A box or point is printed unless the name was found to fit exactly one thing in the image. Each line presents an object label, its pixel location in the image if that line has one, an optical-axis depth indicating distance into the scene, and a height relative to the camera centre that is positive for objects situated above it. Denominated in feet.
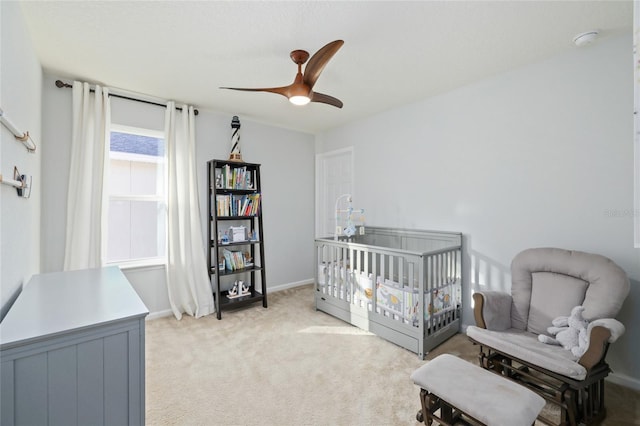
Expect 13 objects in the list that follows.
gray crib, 7.91 -2.33
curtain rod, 8.56 +4.00
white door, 14.07 +1.48
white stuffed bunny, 5.57 -2.46
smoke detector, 6.34 +4.01
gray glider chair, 5.06 -2.33
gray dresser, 3.13 -1.81
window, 9.97 +0.58
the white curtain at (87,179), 8.74 +1.07
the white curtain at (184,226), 10.43 -0.47
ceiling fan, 5.68 +3.08
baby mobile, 10.97 -0.59
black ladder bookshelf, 10.93 -0.69
